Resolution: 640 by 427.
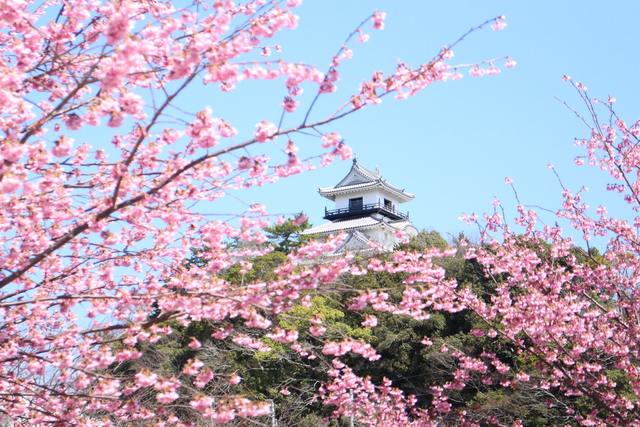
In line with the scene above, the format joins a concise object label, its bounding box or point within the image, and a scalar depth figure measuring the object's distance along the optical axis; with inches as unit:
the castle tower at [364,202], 3051.2
